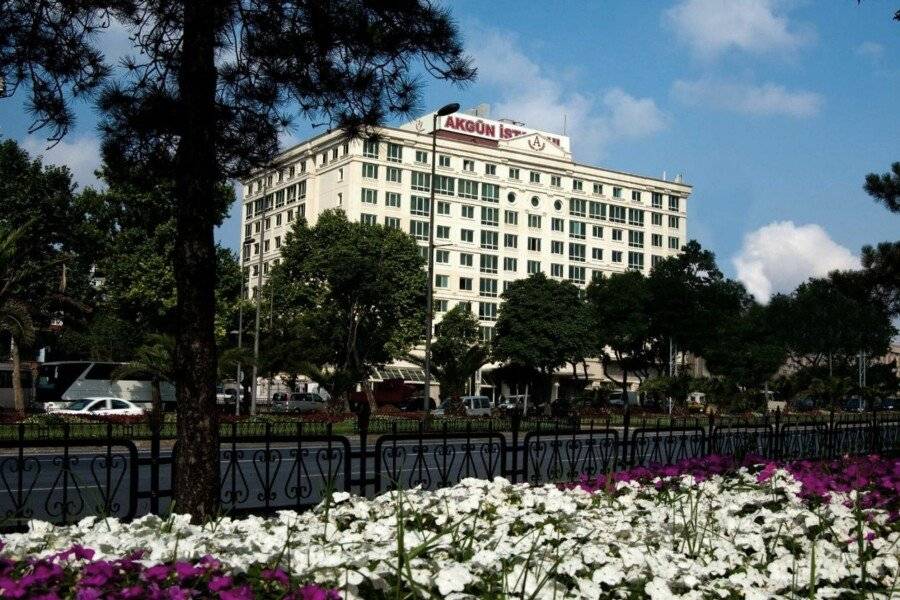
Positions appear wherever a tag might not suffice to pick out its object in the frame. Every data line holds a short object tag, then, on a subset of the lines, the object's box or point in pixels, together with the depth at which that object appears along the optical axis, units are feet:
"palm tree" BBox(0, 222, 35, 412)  77.05
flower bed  12.74
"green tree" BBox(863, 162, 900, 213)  59.98
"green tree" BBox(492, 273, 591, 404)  199.52
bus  147.03
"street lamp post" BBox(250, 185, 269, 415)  134.64
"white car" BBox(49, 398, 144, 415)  118.52
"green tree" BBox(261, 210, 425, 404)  170.40
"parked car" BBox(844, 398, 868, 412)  232.14
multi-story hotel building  264.93
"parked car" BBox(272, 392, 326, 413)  186.91
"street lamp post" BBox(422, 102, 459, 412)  108.99
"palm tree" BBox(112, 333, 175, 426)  95.09
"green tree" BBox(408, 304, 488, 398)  202.39
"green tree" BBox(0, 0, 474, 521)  21.67
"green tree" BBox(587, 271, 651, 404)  217.77
